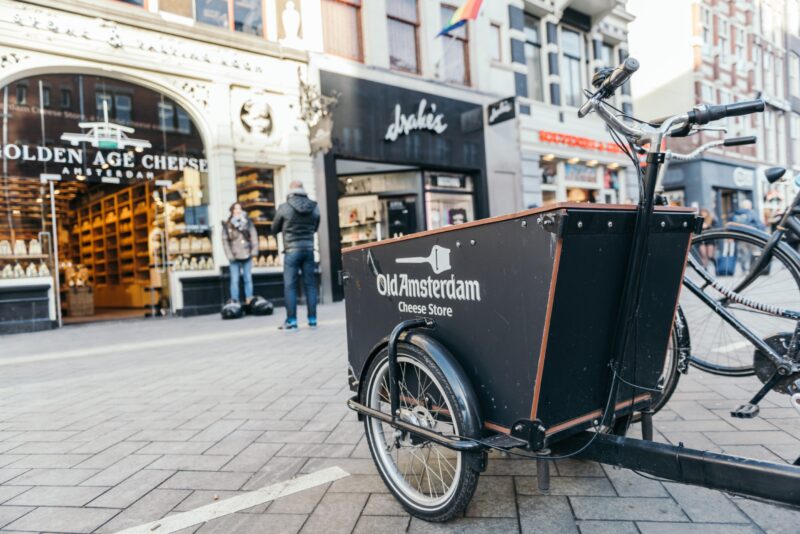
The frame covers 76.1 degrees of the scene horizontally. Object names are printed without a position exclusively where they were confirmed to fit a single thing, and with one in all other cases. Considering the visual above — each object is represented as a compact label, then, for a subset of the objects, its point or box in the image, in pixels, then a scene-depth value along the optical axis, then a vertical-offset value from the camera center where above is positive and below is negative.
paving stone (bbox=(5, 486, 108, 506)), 2.28 -0.96
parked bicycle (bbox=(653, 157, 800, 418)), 2.63 -0.34
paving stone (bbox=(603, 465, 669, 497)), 2.05 -0.96
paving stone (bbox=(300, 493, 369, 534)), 1.93 -0.96
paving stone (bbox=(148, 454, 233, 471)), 2.58 -0.95
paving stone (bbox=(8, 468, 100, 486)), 2.49 -0.95
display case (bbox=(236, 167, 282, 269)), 11.20 +1.59
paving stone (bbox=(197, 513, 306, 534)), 1.94 -0.97
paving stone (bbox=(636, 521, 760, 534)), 1.76 -0.97
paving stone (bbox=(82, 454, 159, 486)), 2.47 -0.95
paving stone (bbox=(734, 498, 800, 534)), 1.76 -0.97
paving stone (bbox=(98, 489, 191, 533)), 2.04 -0.96
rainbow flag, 12.49 +6.15
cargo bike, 1.56 -0.28
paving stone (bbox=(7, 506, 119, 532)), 2.05 -0.96
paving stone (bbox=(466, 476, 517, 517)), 1.97 -0.96
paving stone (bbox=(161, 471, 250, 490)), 2.36 -0.96
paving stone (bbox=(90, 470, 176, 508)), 2.25 -0.96
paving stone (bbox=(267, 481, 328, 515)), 2.08 -0.96
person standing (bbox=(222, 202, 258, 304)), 9.43 +0.59
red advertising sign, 16.88 +3.96
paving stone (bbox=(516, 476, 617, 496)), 2.10 -0.96
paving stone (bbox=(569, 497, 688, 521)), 1.88 -0.96
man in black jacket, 7.16 +0.38
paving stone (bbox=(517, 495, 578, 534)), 1.84 -0.96
